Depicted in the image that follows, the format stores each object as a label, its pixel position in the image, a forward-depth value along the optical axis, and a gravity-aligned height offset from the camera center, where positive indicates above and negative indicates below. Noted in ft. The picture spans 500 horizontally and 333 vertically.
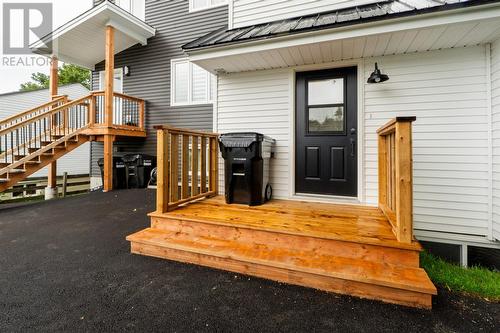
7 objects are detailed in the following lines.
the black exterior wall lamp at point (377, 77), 10.39 +3.92
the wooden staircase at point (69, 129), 16.12 +3.10
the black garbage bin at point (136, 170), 21.63 -0.48
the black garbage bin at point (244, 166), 10.71 -0.05
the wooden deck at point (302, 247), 6.09 -2.69
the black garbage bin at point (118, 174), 21.50 -0.84
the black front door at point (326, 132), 11.60 +1.67
